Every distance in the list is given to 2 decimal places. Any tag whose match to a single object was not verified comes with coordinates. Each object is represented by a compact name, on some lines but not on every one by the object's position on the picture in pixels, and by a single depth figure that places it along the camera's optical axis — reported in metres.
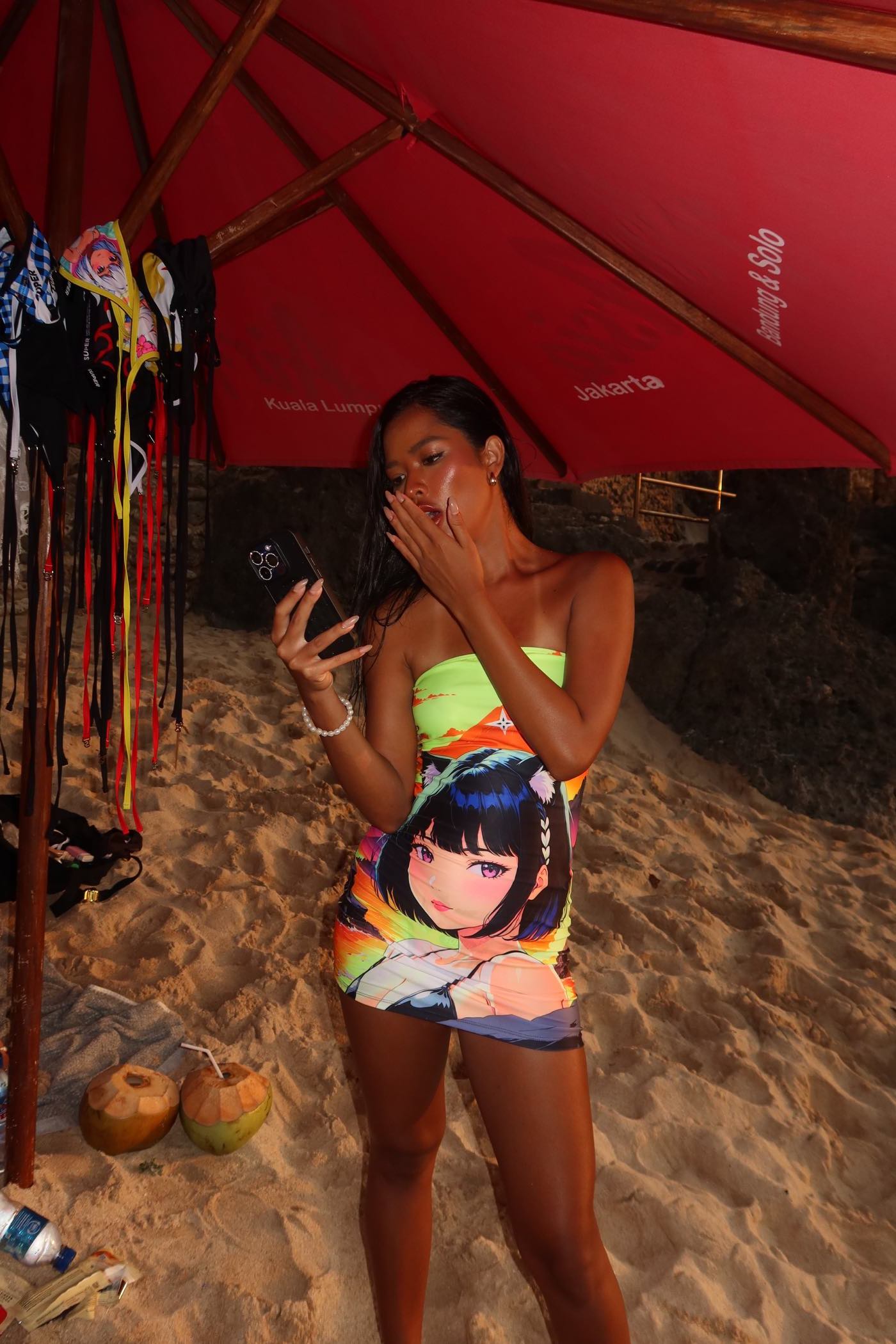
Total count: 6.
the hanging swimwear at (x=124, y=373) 1.75
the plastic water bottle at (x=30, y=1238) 1.88
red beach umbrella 1.38
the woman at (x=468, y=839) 1.45
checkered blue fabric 1.70
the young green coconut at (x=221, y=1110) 2.34
